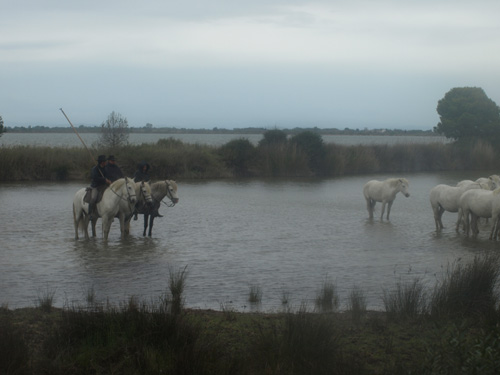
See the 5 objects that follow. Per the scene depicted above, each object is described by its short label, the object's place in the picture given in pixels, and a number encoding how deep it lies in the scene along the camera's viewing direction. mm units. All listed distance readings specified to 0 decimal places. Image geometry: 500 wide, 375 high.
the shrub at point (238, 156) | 42250
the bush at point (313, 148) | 43969
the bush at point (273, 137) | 45162
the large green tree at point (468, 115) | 55812
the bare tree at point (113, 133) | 42531
